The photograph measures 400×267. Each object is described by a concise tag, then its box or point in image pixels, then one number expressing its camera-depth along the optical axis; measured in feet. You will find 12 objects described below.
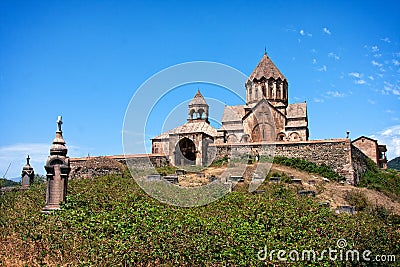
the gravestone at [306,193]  48.44
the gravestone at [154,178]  52.97
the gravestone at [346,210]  42.06
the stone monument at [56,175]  36.40
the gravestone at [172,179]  53.57
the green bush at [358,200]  48.89
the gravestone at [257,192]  48.29
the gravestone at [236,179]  54.75
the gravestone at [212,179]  56.75
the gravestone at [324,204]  42.52
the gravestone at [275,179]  56.08
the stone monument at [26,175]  60.39
